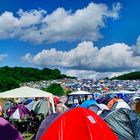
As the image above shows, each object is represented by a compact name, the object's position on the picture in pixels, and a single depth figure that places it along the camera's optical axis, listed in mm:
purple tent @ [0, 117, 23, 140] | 3890
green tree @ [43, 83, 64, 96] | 35309
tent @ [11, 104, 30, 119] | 8239
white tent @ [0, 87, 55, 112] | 7547
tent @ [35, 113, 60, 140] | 3977
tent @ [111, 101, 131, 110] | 9342
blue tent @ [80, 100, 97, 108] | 8962
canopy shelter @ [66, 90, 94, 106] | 14551
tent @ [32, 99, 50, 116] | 9054
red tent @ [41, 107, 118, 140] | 3735
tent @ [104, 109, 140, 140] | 4912
